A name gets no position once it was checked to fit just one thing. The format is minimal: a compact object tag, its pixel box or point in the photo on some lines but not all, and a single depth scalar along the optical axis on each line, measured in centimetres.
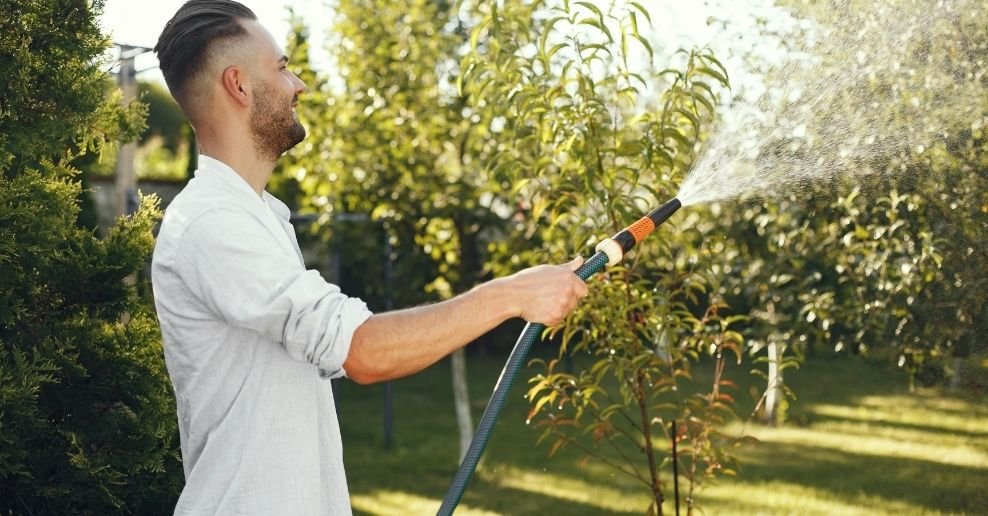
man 167
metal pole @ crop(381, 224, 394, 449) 759
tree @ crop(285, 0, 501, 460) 691
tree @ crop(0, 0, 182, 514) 291
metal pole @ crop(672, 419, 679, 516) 388
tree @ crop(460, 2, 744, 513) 368
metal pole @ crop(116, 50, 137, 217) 900
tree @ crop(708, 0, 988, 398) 424
